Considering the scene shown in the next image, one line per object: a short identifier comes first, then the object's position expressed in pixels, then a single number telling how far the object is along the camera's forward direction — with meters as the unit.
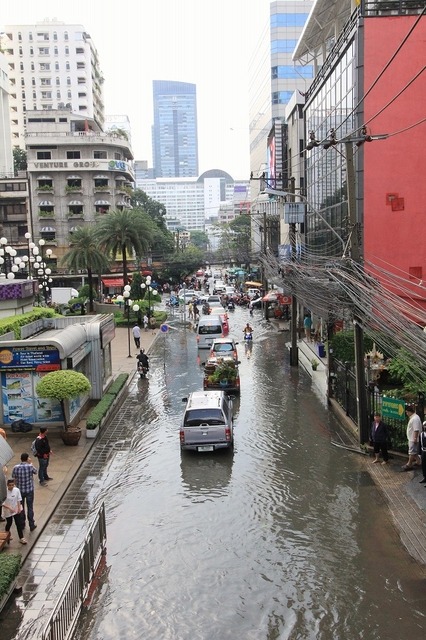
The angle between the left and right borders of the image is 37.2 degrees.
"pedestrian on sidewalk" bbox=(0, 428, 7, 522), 12.82
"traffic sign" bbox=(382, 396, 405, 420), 16.38
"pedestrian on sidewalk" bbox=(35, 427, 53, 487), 15.23
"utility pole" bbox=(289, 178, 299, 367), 32.28
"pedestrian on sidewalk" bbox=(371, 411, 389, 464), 16.19
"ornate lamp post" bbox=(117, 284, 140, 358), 40.26
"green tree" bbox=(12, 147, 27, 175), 100.20
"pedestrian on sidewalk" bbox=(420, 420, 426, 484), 14.23
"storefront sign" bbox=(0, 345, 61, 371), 19.66
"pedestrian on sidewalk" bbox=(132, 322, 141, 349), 37.43
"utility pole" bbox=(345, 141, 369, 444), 16.97
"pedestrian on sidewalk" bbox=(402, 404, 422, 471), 15.19
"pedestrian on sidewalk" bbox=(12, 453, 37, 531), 12.76
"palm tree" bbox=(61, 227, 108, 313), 56.44
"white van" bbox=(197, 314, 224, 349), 37.28
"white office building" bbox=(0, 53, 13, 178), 88.31
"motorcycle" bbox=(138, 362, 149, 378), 29.98
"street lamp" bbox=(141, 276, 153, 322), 49.97
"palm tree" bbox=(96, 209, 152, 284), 54.94
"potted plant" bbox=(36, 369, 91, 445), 18.23
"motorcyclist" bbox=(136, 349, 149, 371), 29.89
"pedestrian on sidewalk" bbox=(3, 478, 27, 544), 11.91
